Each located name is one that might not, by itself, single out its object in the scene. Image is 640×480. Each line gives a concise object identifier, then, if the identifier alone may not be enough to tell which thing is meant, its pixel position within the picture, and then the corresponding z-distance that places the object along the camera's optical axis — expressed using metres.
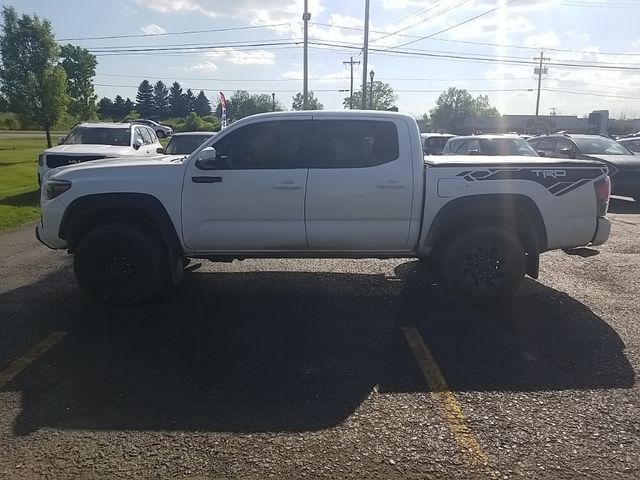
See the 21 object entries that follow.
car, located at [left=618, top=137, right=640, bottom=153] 19.67
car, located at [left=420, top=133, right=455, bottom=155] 18.55
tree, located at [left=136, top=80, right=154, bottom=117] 138.50
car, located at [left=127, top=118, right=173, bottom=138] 27.18
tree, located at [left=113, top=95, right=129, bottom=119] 122.39
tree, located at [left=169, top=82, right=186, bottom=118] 136.50
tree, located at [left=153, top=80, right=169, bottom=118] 138.88
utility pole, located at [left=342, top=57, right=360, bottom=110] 75.31
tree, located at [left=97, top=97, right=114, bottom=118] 114.22
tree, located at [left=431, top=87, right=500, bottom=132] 121.81
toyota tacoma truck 6.04
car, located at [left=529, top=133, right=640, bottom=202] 14.52
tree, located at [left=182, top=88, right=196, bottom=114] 136.62
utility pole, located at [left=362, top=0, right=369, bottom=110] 33.73
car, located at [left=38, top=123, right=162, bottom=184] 12.84
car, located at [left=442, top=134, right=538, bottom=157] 13.59
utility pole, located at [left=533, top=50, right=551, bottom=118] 81.06
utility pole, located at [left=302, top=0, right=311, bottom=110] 35.80
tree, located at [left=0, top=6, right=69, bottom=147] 24.77
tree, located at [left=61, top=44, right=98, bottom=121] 34.97
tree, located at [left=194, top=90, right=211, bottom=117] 135.88
